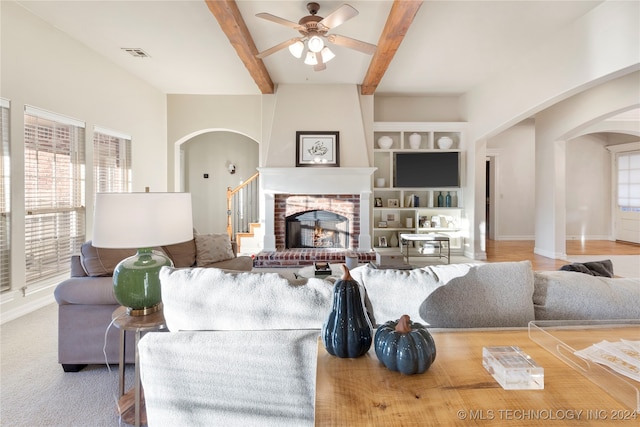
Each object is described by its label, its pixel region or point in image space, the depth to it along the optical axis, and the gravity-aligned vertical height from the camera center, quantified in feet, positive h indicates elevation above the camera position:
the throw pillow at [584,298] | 4.21 -1.13
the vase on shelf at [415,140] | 19.65 +4.22
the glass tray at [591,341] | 2.39 -1.24
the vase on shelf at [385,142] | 19.72 +4.14
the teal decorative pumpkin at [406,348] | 2.67 -1.13
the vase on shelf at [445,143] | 19.68 +4.08
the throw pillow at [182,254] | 10.26 -1.31
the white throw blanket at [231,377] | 3.80 -1.94
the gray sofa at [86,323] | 6.96 -2.35
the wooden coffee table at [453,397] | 2.16 -1.34
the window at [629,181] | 23.76 +2.16
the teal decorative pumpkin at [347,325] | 3.02 -1.05
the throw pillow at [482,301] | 4.03 -1.11
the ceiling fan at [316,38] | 9.32 +5.44
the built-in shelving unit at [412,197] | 19.74 +0.90
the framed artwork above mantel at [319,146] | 17.99 +3.56
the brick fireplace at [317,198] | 17.94 +0.72
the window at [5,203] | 10.42 +0.30
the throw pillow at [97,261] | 7.43 -1.09
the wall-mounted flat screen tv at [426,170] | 19.61 +2.44
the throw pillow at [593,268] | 5.56 -0.98
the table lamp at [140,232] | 4.94 -0.31
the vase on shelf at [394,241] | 20.24 -1.81
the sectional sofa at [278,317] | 3.84 -1.31
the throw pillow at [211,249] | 10.75 -1.23
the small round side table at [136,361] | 5.02 -2.41
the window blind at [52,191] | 11.48 +0.81
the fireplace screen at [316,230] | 18.70 -1.04
